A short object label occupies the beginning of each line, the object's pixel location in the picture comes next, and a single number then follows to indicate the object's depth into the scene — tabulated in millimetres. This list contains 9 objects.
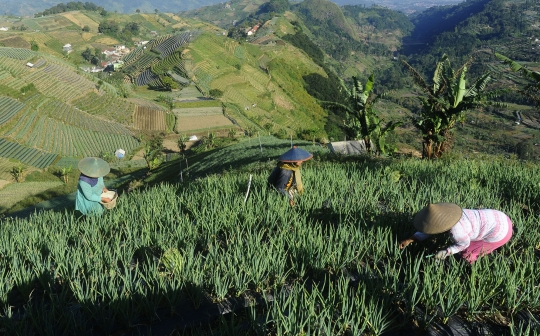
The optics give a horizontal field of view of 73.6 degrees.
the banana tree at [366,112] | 11945
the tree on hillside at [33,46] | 66875
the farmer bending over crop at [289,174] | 4824
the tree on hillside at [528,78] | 8125
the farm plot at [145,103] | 45088
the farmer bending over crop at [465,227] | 2939
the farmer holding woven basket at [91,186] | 4756
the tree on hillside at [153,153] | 26723
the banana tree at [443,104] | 10406
